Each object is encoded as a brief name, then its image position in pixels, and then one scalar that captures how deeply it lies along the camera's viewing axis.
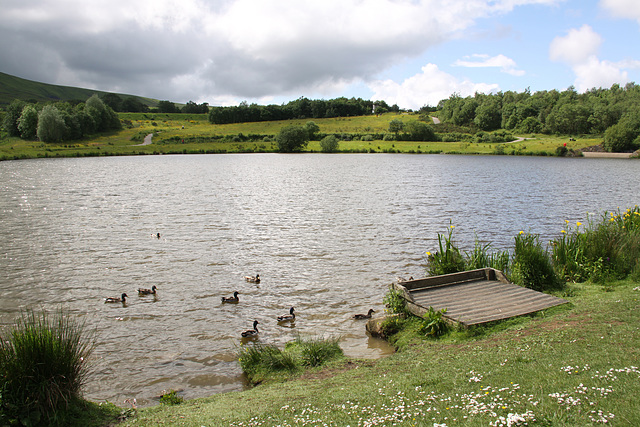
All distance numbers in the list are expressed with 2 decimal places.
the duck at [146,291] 16.52
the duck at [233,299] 15.87
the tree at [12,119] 127.99
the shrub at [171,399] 8.81
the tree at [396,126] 148.24
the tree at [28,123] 121.06
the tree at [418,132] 143.12
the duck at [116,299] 15.80
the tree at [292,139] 127.81
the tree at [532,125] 157.75
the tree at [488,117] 173.88
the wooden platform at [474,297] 11.74
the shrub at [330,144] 126.62
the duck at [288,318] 14.03
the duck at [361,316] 14.06
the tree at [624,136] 114.75
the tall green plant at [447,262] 15.59
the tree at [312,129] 142.50
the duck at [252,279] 18.25
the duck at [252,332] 12.91
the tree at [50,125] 116.12
